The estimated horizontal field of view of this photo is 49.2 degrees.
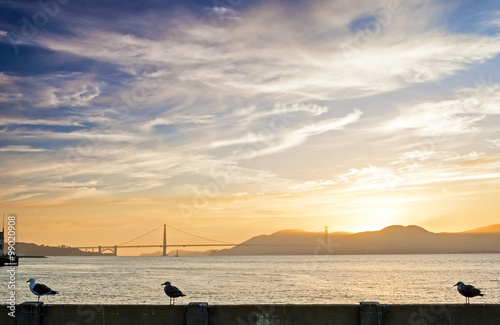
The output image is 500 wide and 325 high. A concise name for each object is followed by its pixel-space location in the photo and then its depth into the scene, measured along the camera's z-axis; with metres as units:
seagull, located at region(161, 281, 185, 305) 18.09
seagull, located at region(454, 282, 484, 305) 16.60
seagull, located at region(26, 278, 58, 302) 16.78
